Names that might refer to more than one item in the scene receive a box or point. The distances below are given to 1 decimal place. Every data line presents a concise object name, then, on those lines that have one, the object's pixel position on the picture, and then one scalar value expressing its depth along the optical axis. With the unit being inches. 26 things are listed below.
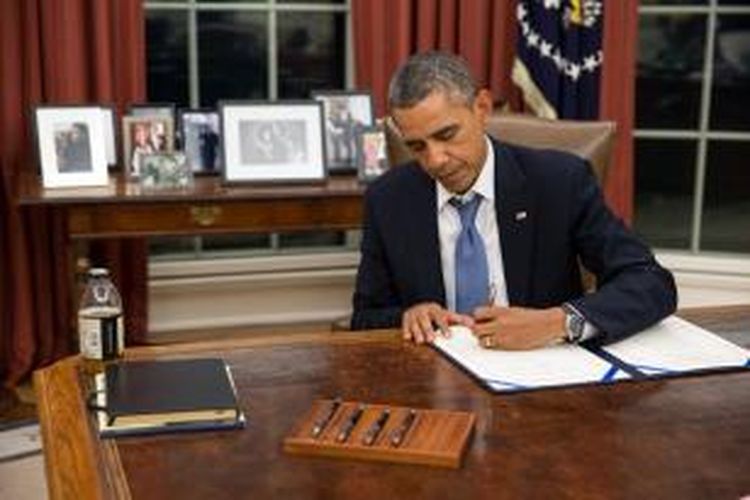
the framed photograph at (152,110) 139.0
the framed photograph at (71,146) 130.6
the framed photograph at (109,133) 136.6
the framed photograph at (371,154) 138.9
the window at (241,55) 156.2
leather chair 102.7
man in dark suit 82.6
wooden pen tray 52.0
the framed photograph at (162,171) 130.2
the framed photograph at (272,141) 136.0
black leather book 57.2
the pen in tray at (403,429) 53.4
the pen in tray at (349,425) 54.1
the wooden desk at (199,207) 125.0
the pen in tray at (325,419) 54.8
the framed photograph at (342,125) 144.1
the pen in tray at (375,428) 53.7
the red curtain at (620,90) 151.0
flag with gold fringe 149.3
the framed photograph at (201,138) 140.4
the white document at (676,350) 67.9
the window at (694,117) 163.2
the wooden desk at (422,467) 49.3
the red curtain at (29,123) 137.6
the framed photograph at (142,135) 136.9
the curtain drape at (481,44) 150.9
